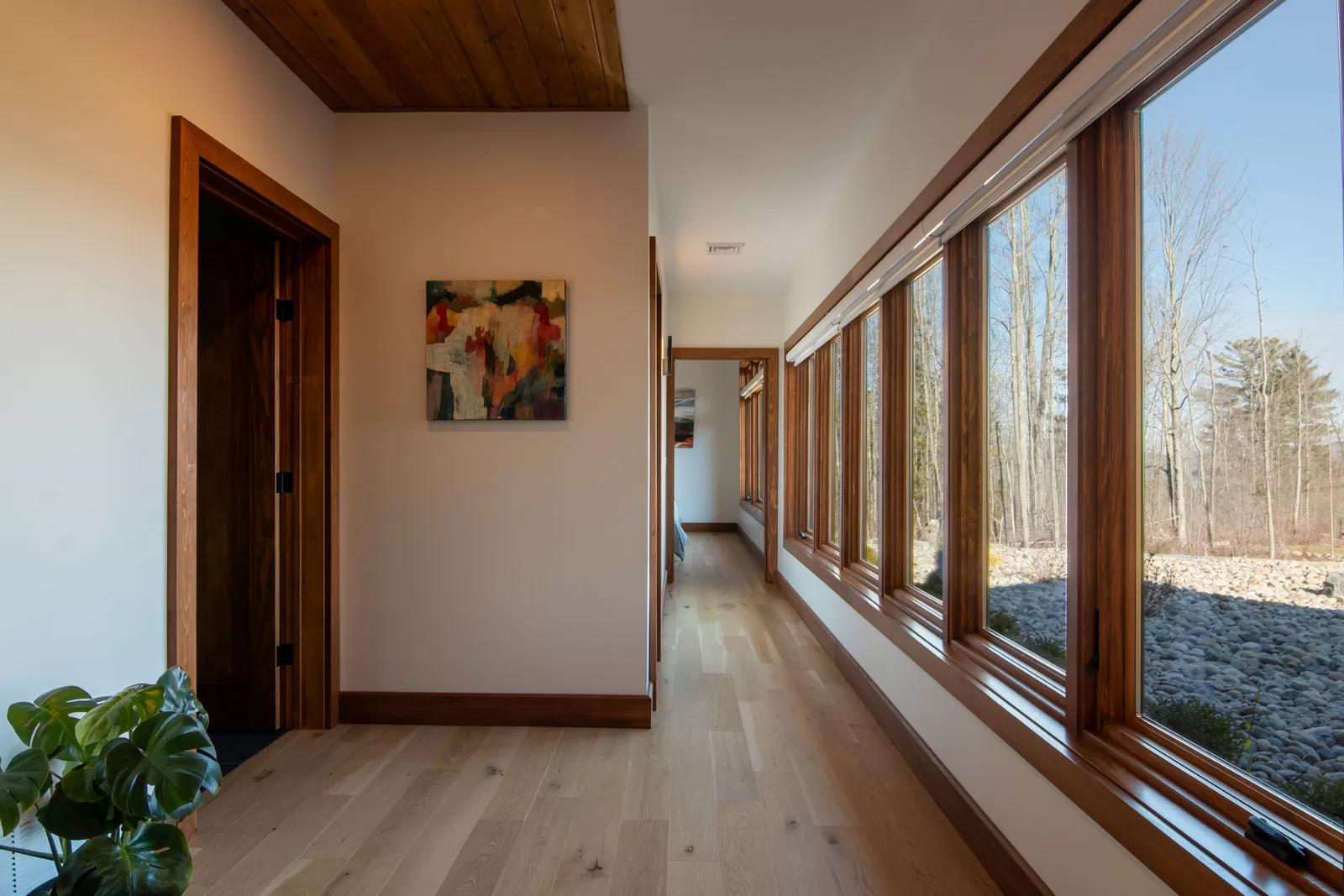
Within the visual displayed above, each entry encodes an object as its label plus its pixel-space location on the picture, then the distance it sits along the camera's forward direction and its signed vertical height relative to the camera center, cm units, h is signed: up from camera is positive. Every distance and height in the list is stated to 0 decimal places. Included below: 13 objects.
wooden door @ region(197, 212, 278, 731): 280 -11
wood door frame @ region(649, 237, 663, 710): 324 -19
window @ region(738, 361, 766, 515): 795 +22
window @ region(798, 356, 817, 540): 512 +5
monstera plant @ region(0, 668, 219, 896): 125 -64
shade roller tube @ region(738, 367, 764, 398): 727 +81
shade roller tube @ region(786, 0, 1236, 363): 117 +76
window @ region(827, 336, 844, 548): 446 +4
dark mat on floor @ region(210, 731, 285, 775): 254 -119
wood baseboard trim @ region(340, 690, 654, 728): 286 -112
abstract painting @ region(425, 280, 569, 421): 284 +44
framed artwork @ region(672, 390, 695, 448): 1007 +53
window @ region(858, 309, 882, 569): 349 +8
